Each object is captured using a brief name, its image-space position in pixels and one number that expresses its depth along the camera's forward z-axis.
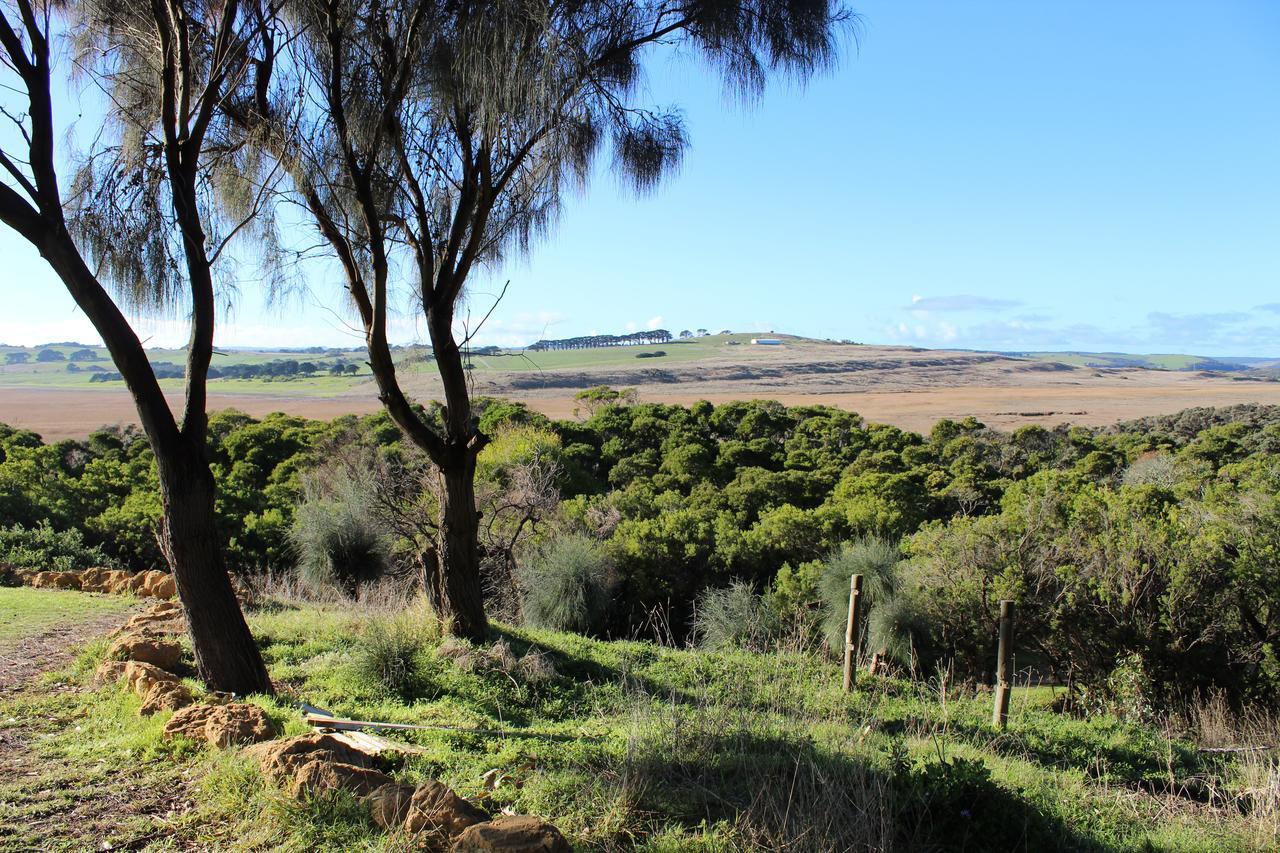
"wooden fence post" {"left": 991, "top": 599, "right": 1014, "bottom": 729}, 7.09
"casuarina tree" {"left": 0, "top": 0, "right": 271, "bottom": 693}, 5.30
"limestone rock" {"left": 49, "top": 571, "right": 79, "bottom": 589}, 9.67
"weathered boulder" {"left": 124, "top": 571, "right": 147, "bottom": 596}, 9.40
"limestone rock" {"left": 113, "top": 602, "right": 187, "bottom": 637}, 7.09
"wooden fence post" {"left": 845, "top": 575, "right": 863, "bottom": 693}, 8.17
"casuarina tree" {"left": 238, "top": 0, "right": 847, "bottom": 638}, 6.55
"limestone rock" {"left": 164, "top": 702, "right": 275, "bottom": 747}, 4.39
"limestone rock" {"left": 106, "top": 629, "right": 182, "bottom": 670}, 6.15
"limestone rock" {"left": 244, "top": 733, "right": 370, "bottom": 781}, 3.85
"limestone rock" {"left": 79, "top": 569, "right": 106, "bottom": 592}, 9.55
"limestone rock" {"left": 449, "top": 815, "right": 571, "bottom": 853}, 3.18
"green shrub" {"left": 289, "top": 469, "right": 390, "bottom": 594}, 12.74
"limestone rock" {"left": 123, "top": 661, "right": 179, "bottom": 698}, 5.34
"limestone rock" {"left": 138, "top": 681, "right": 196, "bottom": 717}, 4.96
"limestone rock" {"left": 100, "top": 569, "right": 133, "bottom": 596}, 9.43
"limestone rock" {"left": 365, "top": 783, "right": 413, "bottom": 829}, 3.55
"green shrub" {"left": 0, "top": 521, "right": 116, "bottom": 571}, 11.45
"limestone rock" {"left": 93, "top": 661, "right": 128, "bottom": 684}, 5.71
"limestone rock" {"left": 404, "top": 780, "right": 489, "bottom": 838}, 3.43
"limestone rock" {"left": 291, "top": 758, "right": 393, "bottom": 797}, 3.69
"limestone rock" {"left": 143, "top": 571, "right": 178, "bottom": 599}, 9.34
